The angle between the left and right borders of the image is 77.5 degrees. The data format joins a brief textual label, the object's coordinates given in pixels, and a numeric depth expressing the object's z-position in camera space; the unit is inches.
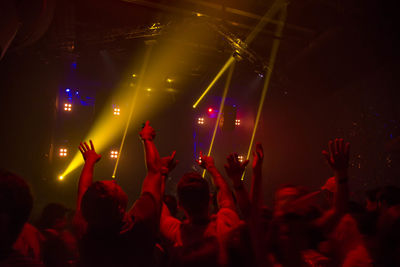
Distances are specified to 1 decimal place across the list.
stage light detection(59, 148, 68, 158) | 353.9
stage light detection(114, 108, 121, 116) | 395.4
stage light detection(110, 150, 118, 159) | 397.1
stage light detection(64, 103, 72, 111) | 367.0
